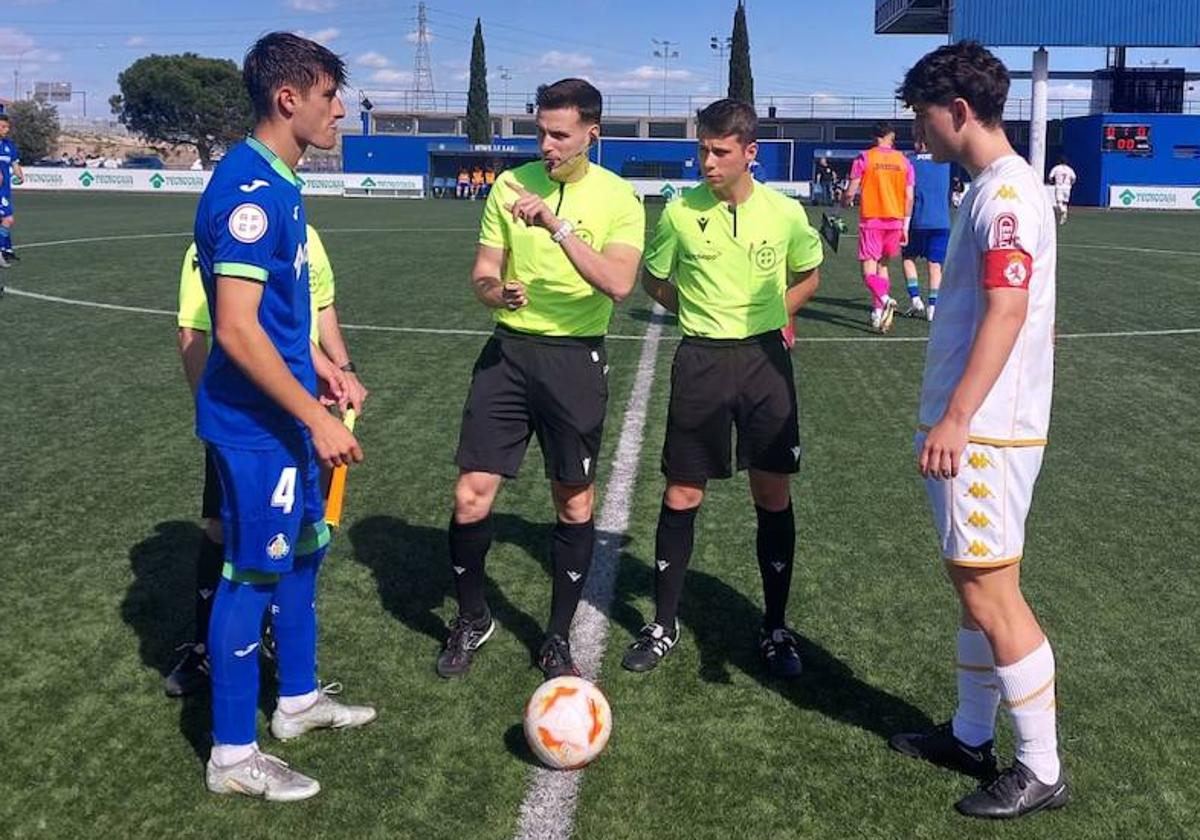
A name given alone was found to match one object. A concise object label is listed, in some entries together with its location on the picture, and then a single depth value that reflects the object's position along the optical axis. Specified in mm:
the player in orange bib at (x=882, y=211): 11961
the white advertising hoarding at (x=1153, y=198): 44656
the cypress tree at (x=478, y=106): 74000
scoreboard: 47656
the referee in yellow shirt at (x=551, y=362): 4137
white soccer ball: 3482
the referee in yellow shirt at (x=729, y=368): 4289
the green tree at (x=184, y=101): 91438
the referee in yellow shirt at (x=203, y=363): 3941
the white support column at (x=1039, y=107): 44000
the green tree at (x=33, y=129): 86250
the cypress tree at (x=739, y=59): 70375
